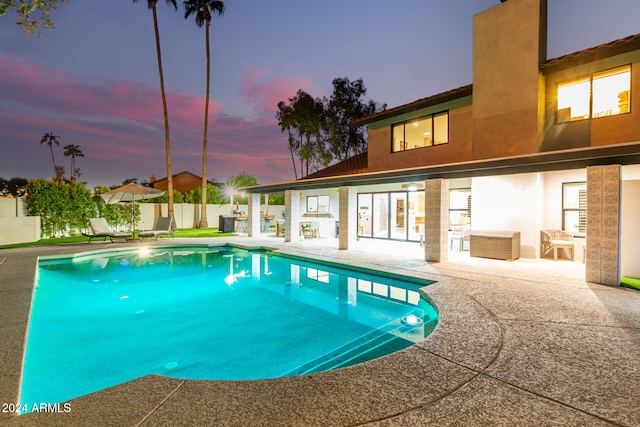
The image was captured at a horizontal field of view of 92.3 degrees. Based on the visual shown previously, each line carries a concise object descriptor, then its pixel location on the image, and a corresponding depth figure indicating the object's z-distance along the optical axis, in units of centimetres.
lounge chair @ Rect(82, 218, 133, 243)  1391
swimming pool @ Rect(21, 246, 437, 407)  411
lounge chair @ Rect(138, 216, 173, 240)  1467
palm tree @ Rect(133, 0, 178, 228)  2078
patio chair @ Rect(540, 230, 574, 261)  954
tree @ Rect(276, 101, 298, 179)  2995
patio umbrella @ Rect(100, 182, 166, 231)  1502
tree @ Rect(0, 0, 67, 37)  434
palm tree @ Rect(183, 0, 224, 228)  2236
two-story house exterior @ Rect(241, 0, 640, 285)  675
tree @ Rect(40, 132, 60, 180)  5125
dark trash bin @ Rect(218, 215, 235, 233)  2005
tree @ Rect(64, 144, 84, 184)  5650
